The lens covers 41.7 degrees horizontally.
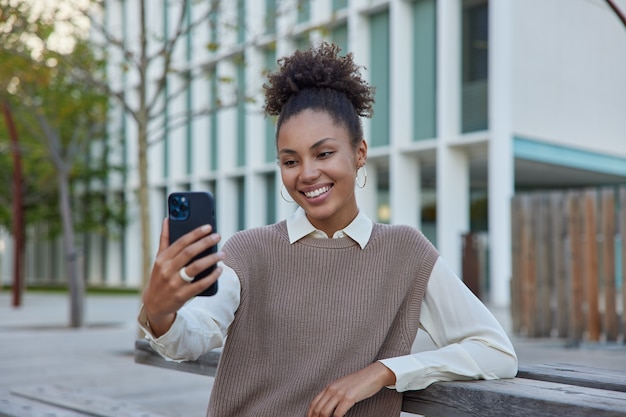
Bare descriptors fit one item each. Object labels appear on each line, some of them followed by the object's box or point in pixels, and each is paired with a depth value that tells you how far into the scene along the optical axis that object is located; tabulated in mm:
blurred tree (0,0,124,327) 10938
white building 19859
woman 2428
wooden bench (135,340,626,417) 2033
